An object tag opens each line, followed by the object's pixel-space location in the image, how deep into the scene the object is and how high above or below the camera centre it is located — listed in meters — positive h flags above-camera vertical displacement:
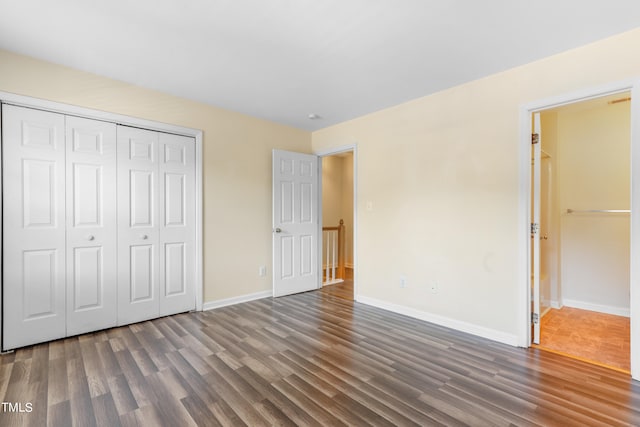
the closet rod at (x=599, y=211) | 3.43 +0.02
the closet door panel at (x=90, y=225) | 2.76 -0.11
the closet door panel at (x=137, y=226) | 3.04 -0.13
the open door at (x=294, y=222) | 4.18 -0.14
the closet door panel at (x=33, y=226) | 2.48 -0.10
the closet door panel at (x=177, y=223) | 3.31 -0.11
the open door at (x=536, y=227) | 2.65 -0.13
